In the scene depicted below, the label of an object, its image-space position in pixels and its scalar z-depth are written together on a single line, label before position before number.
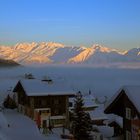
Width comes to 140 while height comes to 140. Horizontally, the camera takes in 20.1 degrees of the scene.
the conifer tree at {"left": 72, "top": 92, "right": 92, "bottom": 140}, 33.22
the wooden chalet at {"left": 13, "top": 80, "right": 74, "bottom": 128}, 47.38
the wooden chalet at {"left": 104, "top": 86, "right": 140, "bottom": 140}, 21.48
